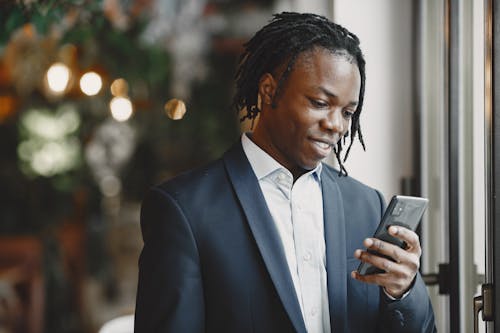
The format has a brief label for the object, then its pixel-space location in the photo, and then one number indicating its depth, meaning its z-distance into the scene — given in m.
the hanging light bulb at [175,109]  5.34
